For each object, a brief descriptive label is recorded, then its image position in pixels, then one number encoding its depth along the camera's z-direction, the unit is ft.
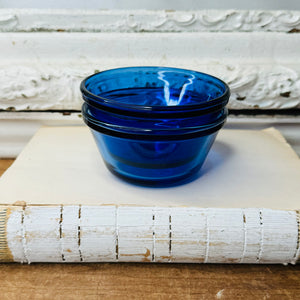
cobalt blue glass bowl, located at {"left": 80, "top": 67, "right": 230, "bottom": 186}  1.04
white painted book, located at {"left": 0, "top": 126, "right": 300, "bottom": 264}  0.98
